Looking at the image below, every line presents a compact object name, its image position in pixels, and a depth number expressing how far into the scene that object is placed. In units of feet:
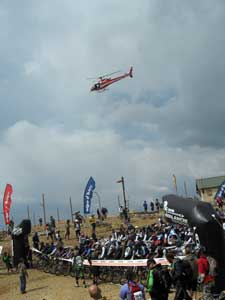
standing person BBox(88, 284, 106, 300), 22.68
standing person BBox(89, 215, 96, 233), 114.28
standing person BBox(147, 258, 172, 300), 32.45
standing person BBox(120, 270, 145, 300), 28.09
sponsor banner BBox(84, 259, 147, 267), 56.94
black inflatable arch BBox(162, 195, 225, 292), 42.22
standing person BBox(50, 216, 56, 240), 126.64
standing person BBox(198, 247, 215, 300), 37.47
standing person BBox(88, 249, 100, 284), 64.23
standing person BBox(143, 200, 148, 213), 158.20
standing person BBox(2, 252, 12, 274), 90.12
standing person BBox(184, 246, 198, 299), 35.81
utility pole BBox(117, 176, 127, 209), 145.82
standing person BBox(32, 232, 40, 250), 94.49
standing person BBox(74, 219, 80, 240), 116.16
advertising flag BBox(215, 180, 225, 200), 107.45
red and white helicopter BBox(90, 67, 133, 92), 127.95
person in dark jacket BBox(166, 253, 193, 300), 34.91
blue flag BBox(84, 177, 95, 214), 123.65
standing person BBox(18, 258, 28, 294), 64.95
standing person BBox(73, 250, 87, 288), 63.72
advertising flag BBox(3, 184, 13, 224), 114.11
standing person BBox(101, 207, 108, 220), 160.19
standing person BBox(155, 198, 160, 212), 157.58
